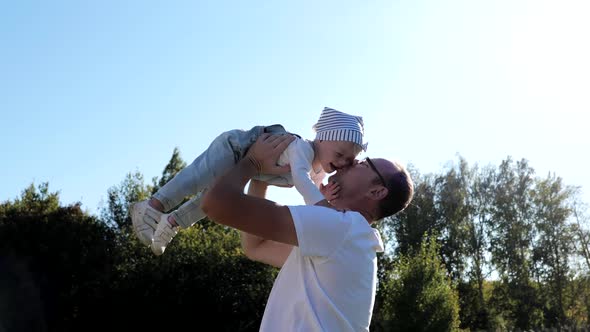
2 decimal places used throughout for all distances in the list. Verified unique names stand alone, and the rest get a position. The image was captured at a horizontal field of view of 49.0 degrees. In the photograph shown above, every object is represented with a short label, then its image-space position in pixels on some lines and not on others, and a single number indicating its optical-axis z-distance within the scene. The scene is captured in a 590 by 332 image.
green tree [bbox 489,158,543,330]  35.31
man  2.53
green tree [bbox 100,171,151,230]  25.56
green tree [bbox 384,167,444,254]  33.38
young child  3.50
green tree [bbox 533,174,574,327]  35.06
